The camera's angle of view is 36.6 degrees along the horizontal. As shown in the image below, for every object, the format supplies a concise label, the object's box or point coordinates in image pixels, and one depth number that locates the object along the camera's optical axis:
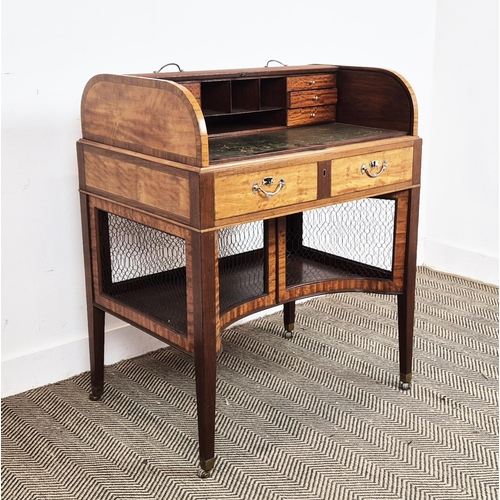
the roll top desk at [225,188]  2.06
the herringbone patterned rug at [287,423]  2.17
